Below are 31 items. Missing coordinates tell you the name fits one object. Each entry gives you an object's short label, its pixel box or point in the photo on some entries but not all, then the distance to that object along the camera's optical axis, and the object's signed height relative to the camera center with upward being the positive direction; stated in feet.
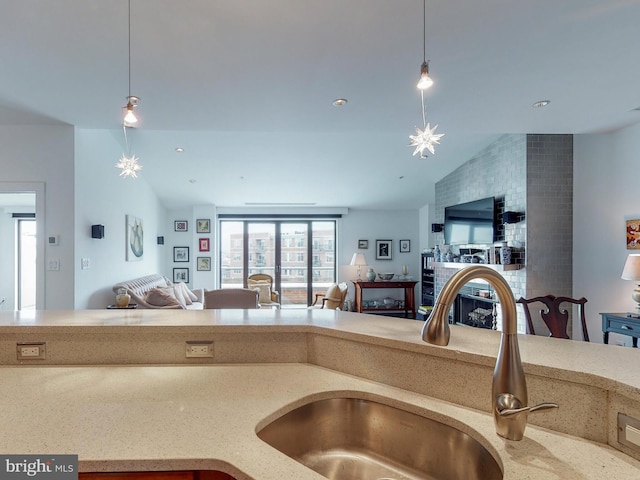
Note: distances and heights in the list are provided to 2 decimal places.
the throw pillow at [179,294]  16.83 -2.70
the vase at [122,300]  12.82 -2.22
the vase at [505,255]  13.37 -0.52
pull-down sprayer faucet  2.53 -0.96
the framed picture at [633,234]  11.14 +0.26
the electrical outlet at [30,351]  4.24 -1.38
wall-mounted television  15.06 +0.93
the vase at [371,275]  23.04 -2.31
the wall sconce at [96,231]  12.31 +0.39
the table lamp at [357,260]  23.41 -1.27
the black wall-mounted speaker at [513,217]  13.43 +0.99
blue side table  9.54 -2.46
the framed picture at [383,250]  24.62 -0.60
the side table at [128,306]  13.05 -2.61
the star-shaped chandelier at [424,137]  6.40 +2.07
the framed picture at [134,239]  16.20 +0.14
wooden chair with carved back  9.03 -2.01
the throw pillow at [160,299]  14.61 -2.50
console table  22.66 -3.52
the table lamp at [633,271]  9.74 -0.84
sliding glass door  24.39 -1.04
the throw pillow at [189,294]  18.40 -2.97
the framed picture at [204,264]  22.95 -1.53
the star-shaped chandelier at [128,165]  8.13 +1.85
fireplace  15.15 -3.26
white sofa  14.08 -2.21
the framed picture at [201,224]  23.09 +1.21
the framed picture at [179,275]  22.93 -2.28
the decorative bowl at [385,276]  23.52 -2.41
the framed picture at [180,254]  23.02 -0.85
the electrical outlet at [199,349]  4.29 -1.37
